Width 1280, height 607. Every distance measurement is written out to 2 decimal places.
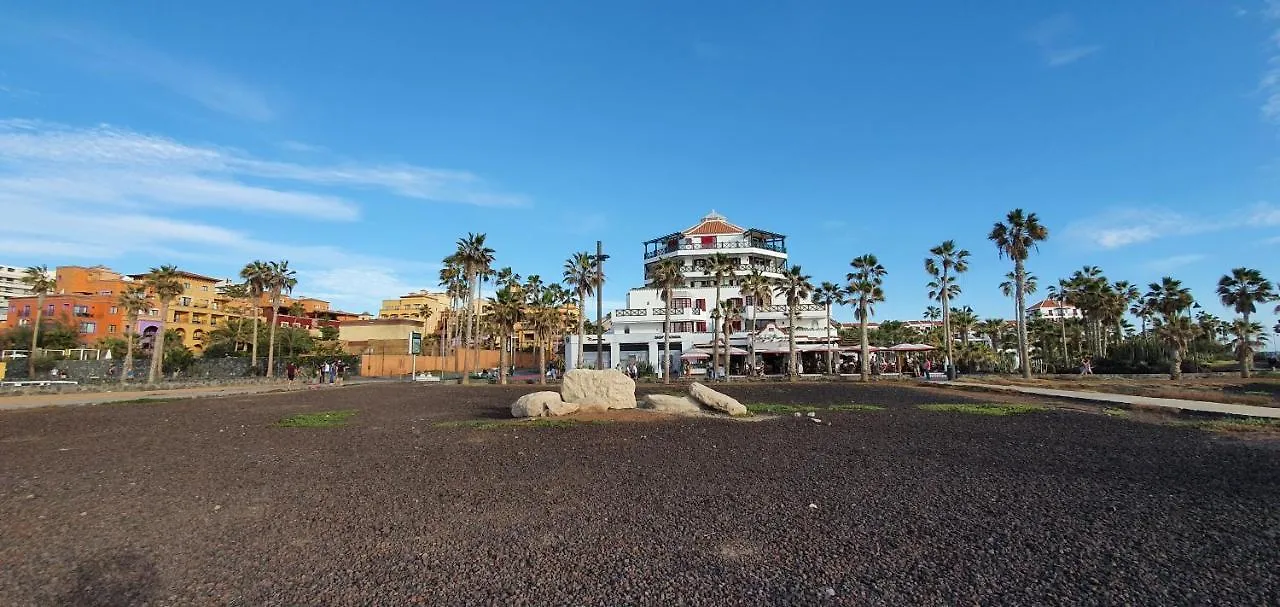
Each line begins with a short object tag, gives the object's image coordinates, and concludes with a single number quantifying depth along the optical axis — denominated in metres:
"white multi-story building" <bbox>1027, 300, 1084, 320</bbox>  131.15
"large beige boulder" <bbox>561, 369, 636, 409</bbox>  20.31
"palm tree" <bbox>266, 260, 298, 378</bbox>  58.64
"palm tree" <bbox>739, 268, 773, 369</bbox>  57.41
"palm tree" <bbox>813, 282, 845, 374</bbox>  58.19
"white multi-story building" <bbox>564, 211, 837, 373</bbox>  61.62
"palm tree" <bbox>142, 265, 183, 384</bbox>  49.25
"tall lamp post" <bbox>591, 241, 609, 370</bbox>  41.50
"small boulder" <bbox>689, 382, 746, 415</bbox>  20.09
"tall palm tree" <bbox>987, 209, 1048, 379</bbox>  44.88
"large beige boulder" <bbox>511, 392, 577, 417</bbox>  19.05
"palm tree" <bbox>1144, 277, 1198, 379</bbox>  41.85
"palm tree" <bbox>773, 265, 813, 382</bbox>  49.03
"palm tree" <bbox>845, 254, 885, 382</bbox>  49.84
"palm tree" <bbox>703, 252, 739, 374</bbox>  51.09
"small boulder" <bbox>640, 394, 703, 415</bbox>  19.91
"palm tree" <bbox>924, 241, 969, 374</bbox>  57.16
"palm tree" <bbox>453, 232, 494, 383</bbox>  50.47
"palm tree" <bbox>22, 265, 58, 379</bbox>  56.66
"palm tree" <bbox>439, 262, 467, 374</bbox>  60.59
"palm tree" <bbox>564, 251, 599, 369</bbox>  52.41
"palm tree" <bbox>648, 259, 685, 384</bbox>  51.75
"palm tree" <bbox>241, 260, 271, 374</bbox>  57.84
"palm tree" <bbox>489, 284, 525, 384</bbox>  49.72
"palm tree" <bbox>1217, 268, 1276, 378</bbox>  47.31
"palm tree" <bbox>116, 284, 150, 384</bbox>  51.12
